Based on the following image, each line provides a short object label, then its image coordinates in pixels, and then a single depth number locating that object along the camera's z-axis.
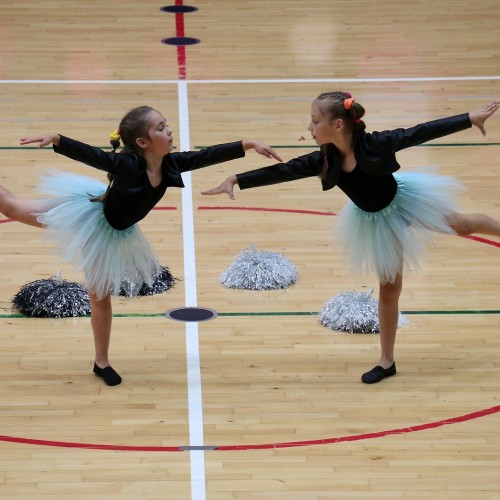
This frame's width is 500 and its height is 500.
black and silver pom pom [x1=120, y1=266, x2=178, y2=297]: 13.23
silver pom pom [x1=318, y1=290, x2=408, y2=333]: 12.33
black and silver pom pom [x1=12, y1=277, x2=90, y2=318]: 12.65
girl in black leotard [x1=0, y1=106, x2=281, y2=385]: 10.62
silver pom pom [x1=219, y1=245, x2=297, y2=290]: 13.35
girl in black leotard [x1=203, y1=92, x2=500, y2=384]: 10.62
